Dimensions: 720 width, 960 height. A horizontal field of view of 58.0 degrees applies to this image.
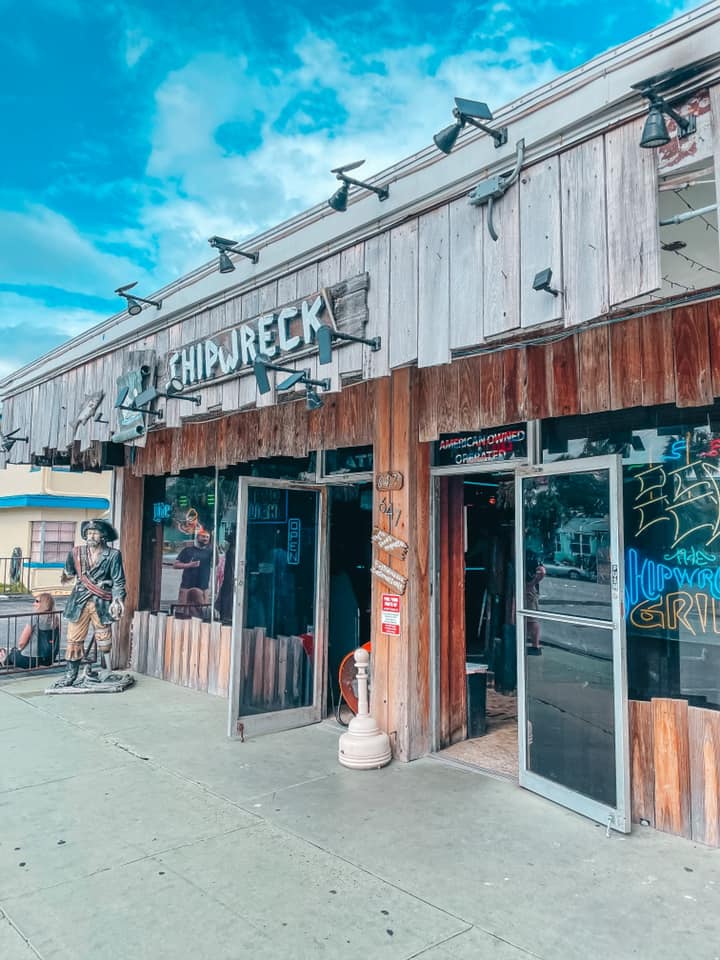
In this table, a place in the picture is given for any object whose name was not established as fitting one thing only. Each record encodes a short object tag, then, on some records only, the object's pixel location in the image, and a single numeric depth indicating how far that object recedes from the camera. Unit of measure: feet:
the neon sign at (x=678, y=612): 12.48
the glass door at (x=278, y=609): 18.65
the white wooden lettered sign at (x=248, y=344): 14.44
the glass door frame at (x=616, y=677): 12.27
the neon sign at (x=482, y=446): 15.74
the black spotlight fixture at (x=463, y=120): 10.84
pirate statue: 24.50
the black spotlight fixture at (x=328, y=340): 12.89
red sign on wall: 16.66
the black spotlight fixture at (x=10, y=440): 26.55
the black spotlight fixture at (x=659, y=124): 8.38
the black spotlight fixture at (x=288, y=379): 13.78
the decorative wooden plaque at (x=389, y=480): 17.07
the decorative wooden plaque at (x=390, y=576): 16.69
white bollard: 15.83
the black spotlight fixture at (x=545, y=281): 9.77
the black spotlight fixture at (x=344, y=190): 13.43
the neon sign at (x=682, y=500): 12.57
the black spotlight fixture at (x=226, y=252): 17.17
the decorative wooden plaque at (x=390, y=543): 16.75
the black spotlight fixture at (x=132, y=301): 20.95
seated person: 27.20
